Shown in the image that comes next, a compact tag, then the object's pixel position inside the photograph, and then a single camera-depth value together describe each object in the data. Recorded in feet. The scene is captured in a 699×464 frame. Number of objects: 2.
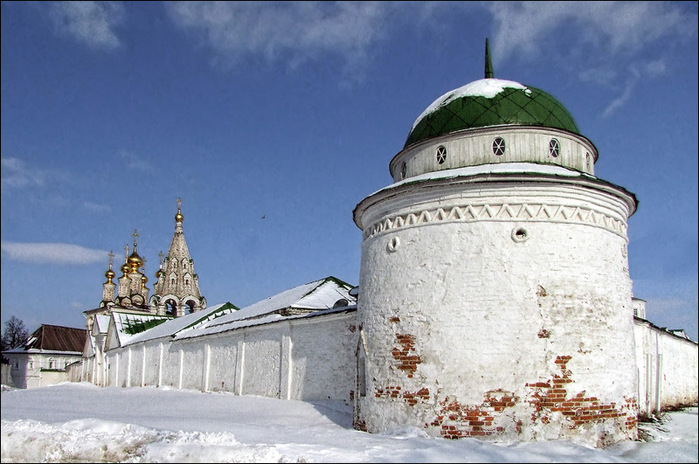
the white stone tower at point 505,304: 29.86
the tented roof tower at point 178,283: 128.06
